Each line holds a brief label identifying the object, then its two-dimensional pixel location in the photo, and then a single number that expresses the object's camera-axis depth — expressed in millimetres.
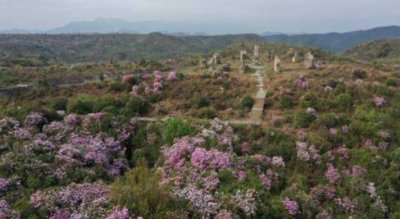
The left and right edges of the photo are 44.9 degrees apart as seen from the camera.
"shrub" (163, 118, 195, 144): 28056
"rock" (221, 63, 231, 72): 43094
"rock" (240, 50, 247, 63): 49669
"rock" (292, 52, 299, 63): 47609
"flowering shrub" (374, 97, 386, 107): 32053
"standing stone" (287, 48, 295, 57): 56038
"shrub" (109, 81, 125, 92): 36875
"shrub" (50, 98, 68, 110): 32625
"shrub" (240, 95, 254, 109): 32906
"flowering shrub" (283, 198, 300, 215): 21981
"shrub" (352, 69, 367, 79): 39178
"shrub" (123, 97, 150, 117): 32062
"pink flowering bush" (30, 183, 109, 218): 20212
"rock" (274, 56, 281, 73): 41062
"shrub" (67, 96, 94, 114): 31750
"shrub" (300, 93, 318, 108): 32406
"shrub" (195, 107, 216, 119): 32059
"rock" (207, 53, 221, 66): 44375
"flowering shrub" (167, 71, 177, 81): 38531
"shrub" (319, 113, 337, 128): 29328
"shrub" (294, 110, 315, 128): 29734
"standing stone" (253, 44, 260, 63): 51375
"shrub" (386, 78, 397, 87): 36656
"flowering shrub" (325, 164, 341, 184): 24797
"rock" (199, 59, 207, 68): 46719
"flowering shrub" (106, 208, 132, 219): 19062
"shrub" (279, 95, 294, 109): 32719
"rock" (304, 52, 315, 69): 42375
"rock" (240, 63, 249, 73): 42569
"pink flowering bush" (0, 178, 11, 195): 21891
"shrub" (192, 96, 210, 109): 33844
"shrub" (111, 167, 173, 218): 19469
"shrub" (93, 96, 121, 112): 32125
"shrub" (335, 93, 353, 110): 32281
